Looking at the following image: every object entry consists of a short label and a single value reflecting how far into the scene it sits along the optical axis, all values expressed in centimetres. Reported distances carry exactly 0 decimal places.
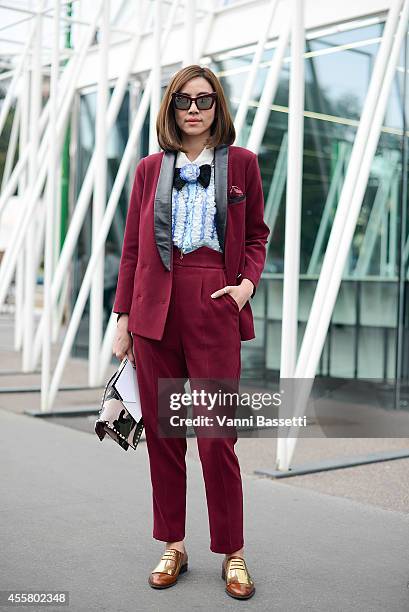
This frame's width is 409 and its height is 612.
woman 353
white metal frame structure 587
